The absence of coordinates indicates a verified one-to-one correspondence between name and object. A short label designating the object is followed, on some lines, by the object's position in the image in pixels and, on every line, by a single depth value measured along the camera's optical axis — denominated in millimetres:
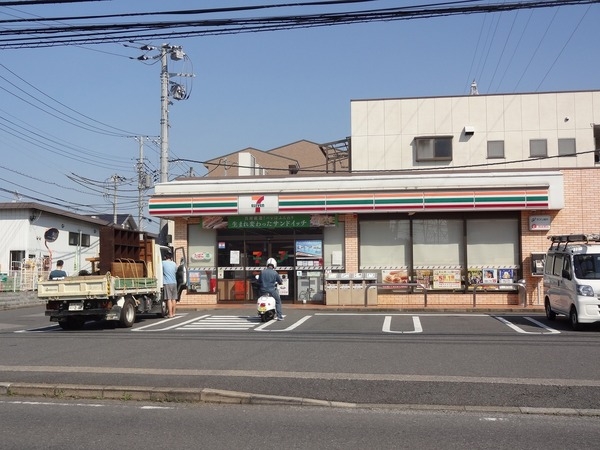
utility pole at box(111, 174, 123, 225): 50144
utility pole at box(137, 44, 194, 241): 27750
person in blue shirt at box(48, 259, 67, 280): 18469
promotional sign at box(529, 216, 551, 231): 22078
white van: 14891
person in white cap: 17406
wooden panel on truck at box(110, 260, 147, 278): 17516
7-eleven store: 21906
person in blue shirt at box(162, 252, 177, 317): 18422
